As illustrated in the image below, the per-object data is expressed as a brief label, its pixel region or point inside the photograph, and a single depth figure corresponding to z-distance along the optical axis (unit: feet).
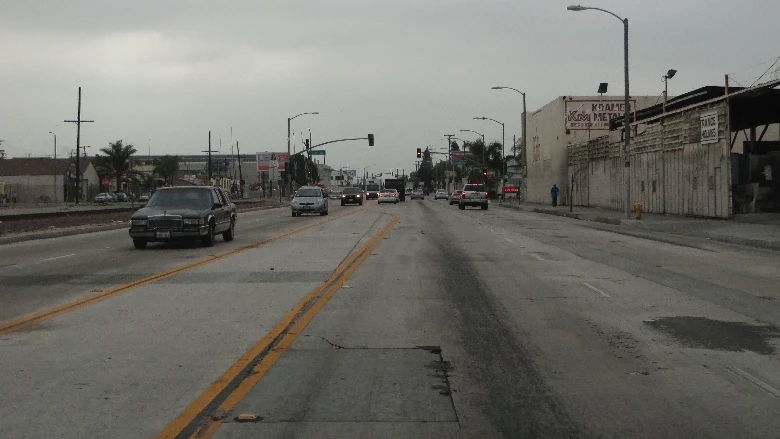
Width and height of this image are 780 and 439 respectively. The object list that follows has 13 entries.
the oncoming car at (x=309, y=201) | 152.46
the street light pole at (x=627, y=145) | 121.60
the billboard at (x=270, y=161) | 396.72
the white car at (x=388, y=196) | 265.13
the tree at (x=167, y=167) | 360.48
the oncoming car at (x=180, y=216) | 71.10
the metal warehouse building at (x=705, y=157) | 111.45
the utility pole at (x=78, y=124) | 201.53
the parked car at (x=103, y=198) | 288.14
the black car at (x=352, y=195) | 250.98
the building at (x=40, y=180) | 322.75
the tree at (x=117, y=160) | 328.70
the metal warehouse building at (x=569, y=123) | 218.38
